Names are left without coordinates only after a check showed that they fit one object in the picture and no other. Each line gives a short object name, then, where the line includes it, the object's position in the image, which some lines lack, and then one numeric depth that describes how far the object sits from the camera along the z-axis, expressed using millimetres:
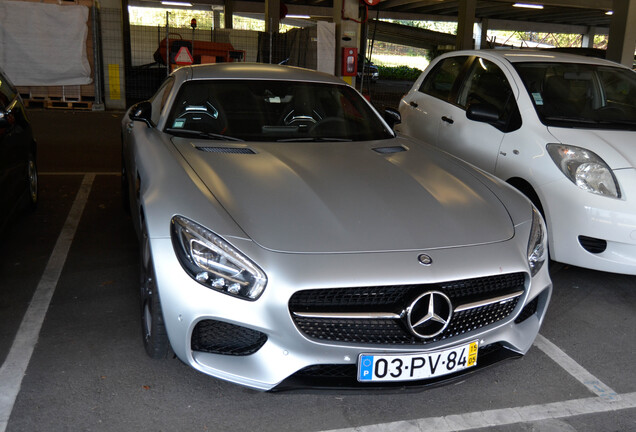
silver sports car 2289
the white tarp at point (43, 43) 11359
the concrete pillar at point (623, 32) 14344
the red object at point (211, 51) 14469
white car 3734
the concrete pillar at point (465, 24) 19516
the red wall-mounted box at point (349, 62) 12008
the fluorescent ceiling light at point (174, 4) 34812
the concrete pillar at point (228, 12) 31498
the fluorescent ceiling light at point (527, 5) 28408
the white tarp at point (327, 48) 12172
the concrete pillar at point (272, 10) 18141
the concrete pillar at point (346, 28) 12148
